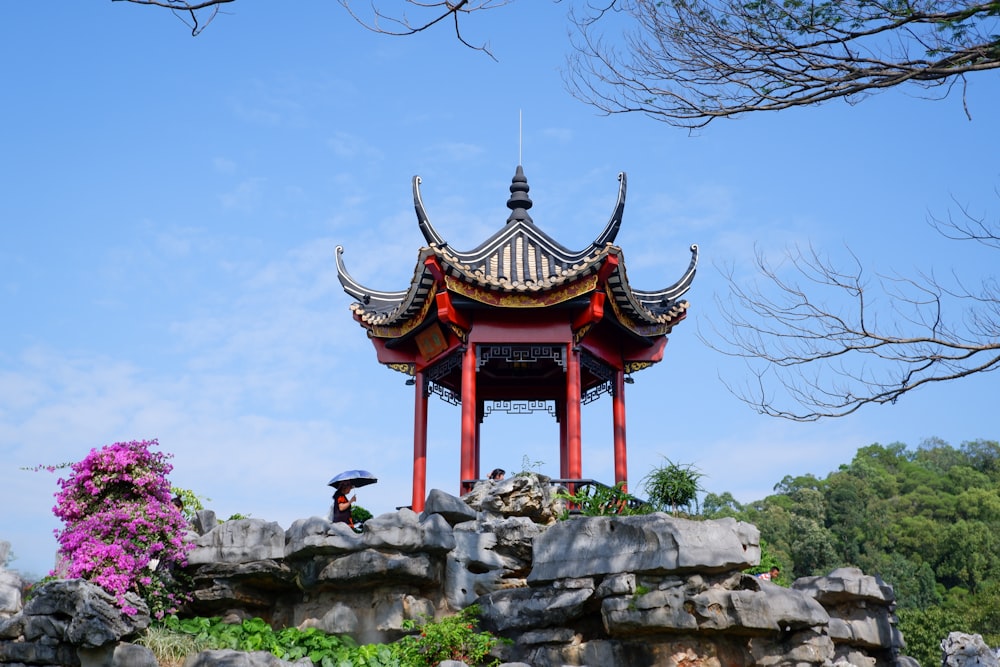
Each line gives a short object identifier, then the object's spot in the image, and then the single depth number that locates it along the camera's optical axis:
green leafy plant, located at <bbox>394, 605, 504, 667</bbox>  9.04
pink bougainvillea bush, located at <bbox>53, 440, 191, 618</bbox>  9.73
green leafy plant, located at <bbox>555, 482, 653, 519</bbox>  11.05
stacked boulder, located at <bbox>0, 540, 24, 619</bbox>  10.09
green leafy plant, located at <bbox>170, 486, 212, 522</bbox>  10.91
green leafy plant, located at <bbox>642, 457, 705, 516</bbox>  10.15
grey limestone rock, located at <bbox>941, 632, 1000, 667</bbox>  10.11
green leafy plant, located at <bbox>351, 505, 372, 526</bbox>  12.05
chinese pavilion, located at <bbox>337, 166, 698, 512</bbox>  13.02
